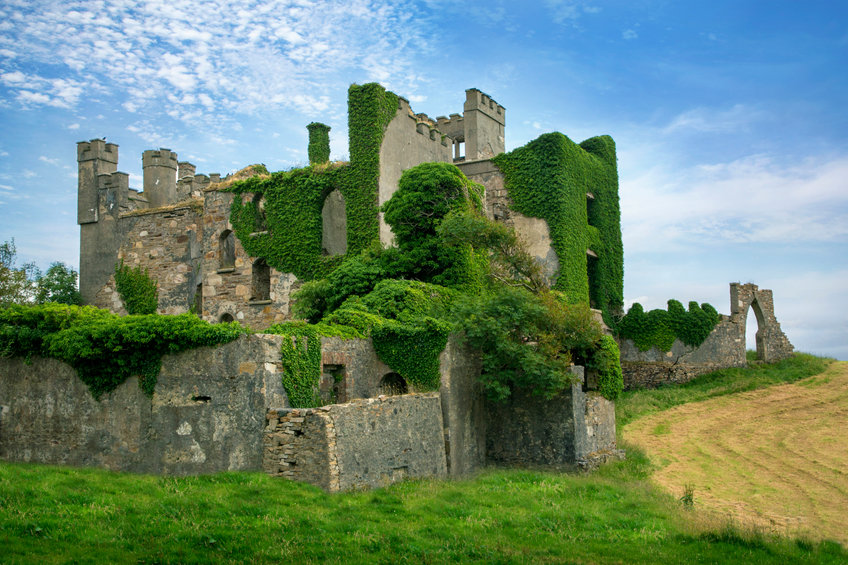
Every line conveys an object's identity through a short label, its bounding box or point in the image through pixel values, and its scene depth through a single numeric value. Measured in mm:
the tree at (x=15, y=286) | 33719
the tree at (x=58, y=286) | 34250
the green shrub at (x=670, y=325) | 35125
